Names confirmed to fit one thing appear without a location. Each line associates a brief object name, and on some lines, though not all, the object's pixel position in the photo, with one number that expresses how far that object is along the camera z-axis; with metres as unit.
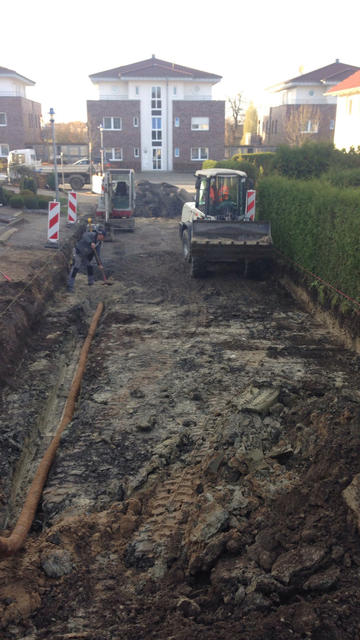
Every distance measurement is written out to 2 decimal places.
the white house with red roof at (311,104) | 51.59
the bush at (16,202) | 24.97
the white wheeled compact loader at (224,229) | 14.10
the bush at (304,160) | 23.41
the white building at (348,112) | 31.28
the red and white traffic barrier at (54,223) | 15.88
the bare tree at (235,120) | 76.55
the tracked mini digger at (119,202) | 22.41
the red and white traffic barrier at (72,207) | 19.66
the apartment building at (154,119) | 55.97
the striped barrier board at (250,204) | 17.19
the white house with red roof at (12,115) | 53.84
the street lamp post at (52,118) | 22.06
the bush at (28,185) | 28.38
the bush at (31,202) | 25.20
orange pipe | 4.80
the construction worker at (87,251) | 13.48
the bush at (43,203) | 25.59
